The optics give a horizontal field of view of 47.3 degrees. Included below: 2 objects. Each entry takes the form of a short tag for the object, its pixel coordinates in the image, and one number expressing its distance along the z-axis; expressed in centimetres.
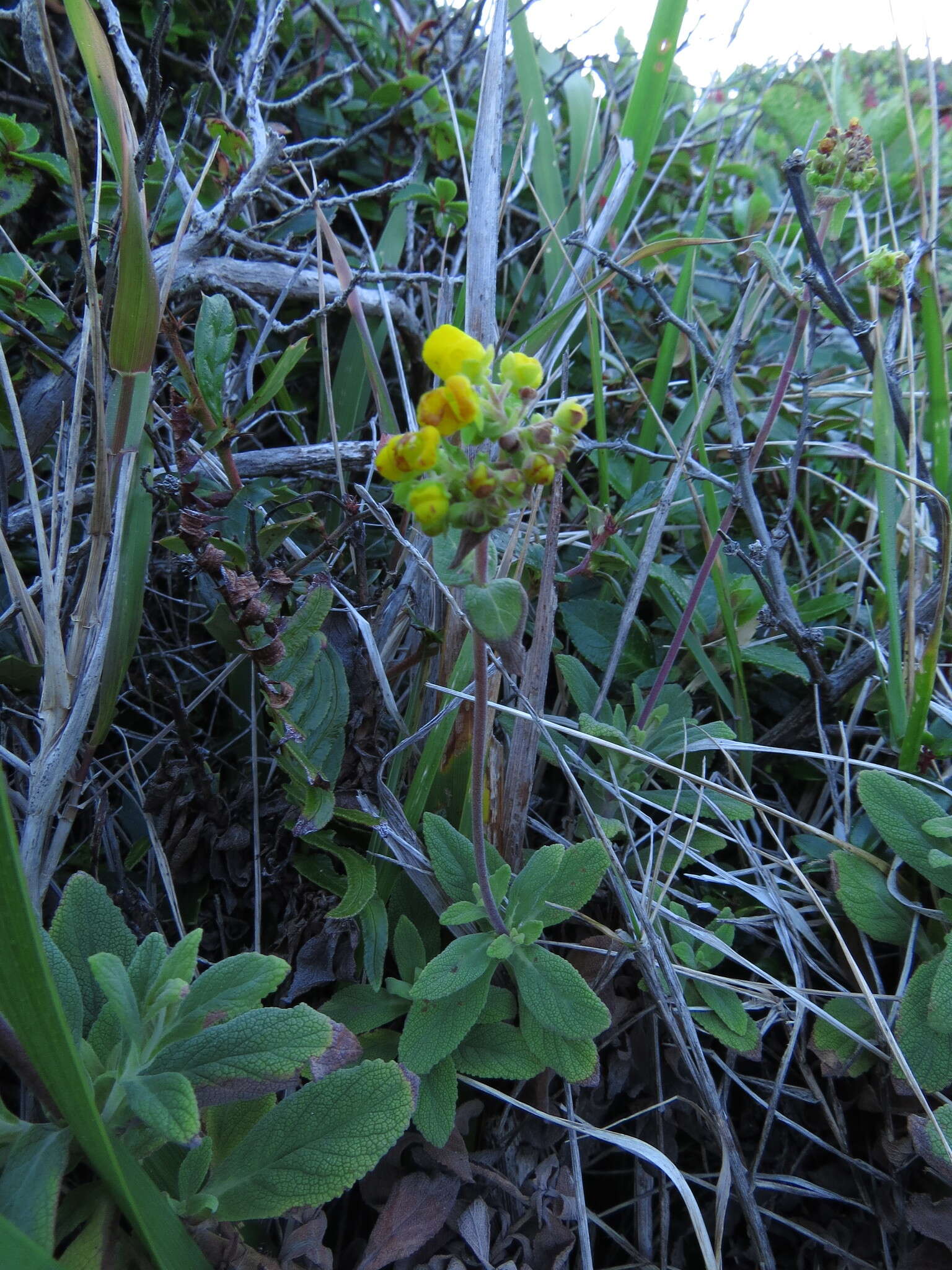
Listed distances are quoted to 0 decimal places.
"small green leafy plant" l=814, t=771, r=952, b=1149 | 34
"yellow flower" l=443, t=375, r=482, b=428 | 26
